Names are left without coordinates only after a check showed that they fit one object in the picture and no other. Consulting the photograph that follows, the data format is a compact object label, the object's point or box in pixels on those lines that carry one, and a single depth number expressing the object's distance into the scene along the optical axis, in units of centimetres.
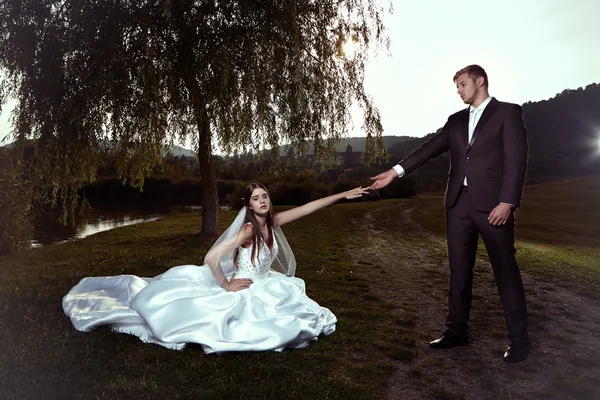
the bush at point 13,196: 862
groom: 389
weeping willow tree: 802
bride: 418
